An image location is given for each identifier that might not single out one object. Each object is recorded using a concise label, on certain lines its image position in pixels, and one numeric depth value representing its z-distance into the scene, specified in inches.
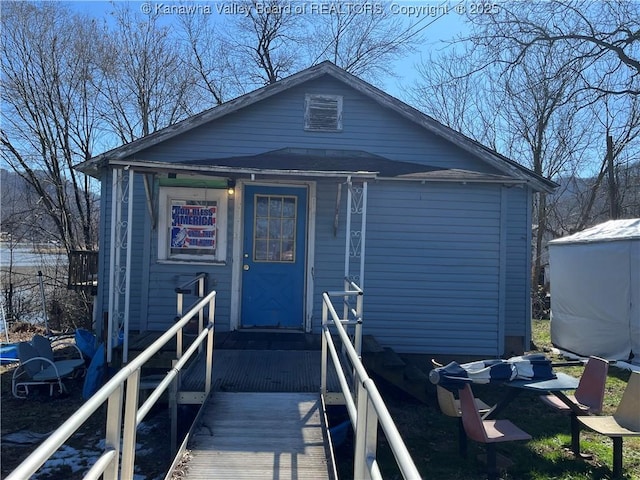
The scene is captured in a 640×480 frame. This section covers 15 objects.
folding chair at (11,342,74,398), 279.1
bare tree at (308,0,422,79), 912.3
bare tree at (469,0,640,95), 575.5
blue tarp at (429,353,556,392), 198.1
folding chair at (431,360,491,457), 207.0
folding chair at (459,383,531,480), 181.6
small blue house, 313.0
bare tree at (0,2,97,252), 657.6
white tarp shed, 378.6
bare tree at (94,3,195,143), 749.3
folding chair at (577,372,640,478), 190.4
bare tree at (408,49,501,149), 933.2
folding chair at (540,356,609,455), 211.0
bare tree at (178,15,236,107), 875.4
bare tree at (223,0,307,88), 910.4
